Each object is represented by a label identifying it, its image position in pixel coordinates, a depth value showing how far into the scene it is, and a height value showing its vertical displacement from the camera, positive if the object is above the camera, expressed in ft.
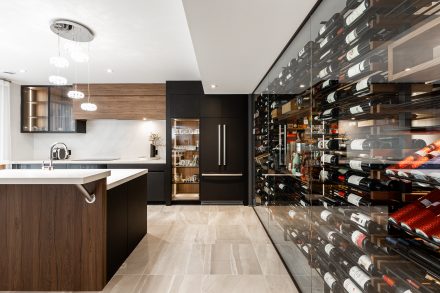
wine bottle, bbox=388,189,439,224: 3.29 -0.80
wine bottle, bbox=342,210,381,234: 4.15 -1.27
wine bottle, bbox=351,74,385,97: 3.97 +0.99
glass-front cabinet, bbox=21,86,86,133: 19.02 +2.55
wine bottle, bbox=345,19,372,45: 4.17 +1.92
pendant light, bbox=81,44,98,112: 10.95 +1.71
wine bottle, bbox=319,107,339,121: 5.36 +0.68
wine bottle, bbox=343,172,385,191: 4.09 -0.61
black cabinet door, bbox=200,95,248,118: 18.03 +2.77
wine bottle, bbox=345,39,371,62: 4.29 +1.63
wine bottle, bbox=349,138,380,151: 4.18 +0.03
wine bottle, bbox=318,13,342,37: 5.27 +2.55
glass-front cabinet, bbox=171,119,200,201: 18.51 -0.76
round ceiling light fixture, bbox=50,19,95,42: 9.53 +4.46
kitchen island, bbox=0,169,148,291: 7.33 -2.51
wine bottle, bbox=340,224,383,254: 4.24 -1.62
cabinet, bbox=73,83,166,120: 18.54 +3.23
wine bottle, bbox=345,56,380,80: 4.10 +1.30
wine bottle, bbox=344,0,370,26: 4.13 +2.22
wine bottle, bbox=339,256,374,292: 4.22 -2.23
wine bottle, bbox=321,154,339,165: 5.35 -0.28
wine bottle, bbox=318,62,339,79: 5.39 +1.61
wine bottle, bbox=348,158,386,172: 4.03 -0.31
